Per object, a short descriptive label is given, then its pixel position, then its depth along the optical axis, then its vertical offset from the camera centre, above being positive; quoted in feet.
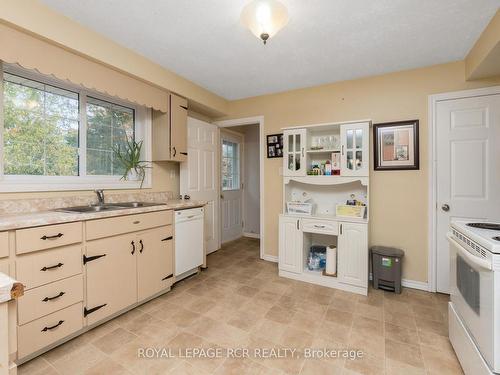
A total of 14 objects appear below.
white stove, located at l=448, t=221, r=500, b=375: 3.75 -2.01
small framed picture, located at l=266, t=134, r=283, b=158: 11.25 +2.00
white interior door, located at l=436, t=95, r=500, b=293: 7.66 +0.76
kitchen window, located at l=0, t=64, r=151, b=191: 6.21 +1.63
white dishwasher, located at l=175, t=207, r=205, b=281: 8.75 -2.09
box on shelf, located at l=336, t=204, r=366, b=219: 8.84 -0.90
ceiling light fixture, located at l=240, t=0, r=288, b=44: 5.18 +3.81
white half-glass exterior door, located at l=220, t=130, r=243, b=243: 14.79 +0.09
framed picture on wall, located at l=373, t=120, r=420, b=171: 8.61 +1.54
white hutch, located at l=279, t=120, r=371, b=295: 8.46 -0.40
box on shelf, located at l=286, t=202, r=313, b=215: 9.64 -0.86
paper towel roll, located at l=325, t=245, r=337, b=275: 9.02 -2.81
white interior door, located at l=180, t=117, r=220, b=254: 11.05 +0.78
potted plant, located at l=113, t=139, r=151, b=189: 8.80 +1.02
